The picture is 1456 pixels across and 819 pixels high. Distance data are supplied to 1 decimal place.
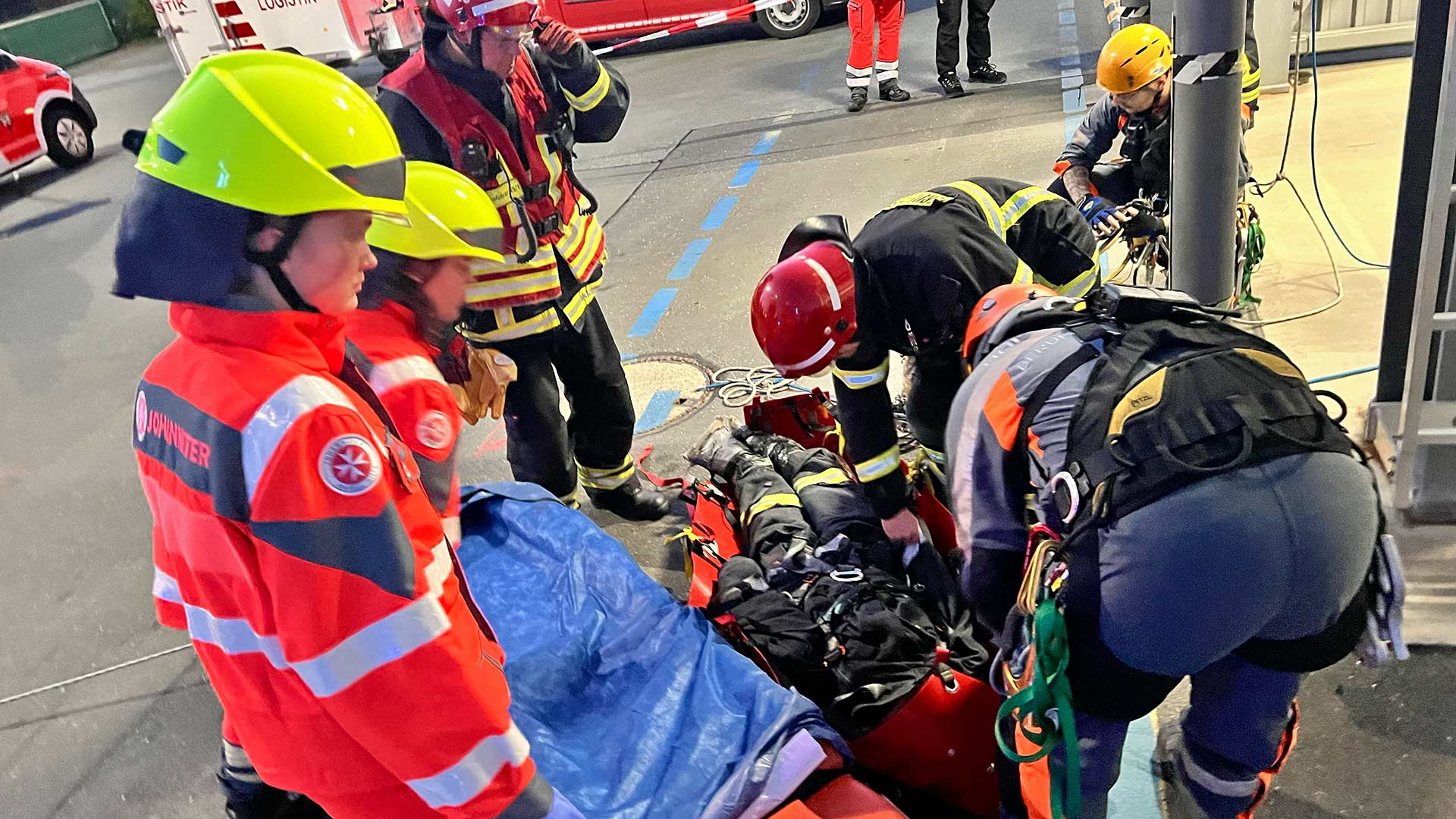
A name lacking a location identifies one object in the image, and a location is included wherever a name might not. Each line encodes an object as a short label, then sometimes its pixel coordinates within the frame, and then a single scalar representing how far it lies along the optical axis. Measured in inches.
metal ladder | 103.4
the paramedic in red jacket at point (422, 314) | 75.4
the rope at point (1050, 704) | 65.4
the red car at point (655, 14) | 449.4
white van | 426.0
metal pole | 116.1
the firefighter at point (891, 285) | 99.3
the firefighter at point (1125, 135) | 172.7
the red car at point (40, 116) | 392.8
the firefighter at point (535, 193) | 119.6
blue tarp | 82.2
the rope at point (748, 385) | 179.9
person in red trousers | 323.9
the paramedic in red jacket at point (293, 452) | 53.5
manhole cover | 184.7
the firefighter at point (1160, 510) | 60.2
